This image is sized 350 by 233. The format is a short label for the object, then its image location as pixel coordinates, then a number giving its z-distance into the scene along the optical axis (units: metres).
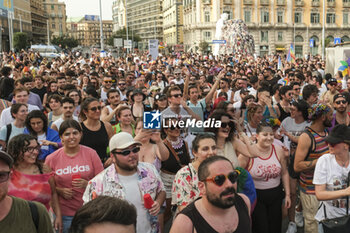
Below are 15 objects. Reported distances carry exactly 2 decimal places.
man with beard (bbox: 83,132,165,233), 3.33
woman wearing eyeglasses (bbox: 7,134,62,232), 3.53
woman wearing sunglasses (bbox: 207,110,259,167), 4.23
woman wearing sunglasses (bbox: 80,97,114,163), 4.97
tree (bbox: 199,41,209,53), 66.00
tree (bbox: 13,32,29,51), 56.81
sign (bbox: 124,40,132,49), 35.74
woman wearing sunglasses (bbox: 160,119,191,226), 4.61
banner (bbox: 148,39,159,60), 19.72
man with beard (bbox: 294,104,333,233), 4.36
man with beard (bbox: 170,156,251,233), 2.56
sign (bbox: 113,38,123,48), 33.03
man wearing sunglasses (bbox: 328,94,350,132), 5.50
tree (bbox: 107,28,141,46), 83.14
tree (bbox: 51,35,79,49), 88.94
